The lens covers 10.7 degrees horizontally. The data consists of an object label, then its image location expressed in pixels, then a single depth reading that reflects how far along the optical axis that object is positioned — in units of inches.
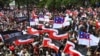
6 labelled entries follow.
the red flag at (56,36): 1055.6
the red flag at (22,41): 1075.8
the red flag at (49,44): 964.0
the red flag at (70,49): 848.9
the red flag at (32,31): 1144.8
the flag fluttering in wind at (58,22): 1192.7
